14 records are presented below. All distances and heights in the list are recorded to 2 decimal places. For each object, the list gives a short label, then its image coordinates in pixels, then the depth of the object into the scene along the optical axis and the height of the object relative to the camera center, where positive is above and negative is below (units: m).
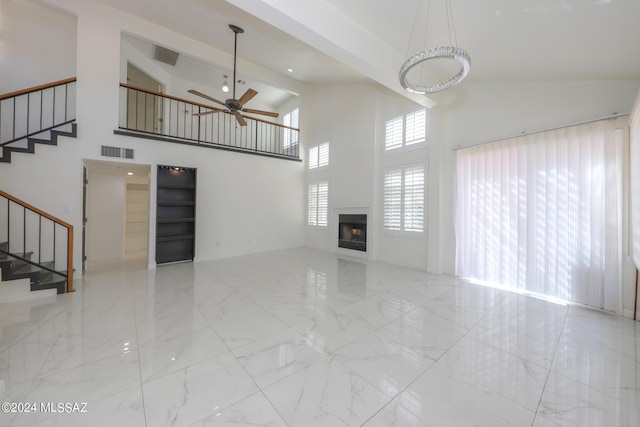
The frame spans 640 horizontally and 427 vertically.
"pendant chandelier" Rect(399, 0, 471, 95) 2.24 +1.60
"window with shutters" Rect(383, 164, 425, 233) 5.43 +0.42
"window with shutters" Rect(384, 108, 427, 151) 5.43 +2.13
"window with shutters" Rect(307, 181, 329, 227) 7.92 +0.36
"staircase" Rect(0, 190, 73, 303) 3.46 -0.75
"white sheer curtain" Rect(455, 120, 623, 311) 3.17 +0.09
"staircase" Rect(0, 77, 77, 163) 4.41 +2.00
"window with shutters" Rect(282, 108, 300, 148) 9.08 +3.47
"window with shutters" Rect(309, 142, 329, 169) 7.95 +2.06
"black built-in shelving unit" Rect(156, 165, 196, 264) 5.59 -0.05
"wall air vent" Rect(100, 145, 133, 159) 4.91 +1.29
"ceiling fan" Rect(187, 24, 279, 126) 4.47 +2.13
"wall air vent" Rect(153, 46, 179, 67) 6.39 +4.52
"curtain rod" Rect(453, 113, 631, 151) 3.07 +1.36
